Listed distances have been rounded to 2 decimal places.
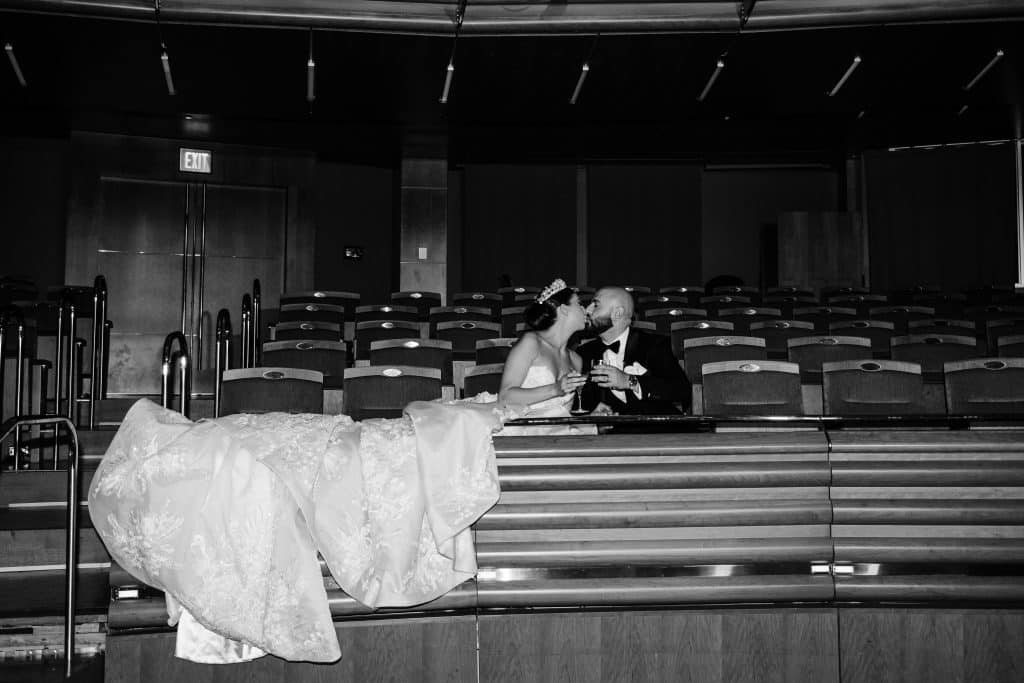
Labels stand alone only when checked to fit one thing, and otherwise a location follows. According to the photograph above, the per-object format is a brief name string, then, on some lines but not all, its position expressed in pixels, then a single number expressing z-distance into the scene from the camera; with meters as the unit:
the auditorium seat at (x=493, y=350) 5.87
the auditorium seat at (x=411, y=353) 5.71
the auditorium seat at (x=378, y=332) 6.77
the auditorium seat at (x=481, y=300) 8.91
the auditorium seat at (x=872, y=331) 6.72
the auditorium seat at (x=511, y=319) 7.54
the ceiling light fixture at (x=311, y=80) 8.85
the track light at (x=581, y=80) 9.25
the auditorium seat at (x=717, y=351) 5.51
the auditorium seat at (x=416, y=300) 9.55
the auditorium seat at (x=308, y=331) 6.69
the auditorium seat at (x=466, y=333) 6.80
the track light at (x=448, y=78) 9.23
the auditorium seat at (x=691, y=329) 6.46
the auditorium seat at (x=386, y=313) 7.81
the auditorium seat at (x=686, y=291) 10.00
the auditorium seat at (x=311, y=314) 7.87
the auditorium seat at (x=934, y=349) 5.85
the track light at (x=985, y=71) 9.05
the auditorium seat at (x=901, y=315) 7.80
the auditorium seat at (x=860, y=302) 8.81
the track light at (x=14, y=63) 8.56
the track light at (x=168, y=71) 8.70
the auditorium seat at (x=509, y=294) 9.64
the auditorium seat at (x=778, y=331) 6.69
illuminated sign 11.34
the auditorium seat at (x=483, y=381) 5.05
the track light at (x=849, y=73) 9.15
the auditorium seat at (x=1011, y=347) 5.59
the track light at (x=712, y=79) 9.19
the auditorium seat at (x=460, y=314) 7.50
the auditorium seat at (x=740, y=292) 9.64
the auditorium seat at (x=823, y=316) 7.72
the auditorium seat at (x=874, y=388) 4.71
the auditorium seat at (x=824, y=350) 5.66
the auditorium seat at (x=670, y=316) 7.32
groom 4.36
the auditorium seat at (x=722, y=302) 8.64
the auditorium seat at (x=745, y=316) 7.44
